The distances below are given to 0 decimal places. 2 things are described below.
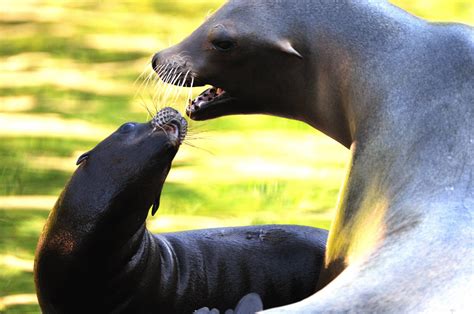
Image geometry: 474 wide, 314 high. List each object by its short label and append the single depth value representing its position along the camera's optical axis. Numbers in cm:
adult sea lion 1098
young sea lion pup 1340
